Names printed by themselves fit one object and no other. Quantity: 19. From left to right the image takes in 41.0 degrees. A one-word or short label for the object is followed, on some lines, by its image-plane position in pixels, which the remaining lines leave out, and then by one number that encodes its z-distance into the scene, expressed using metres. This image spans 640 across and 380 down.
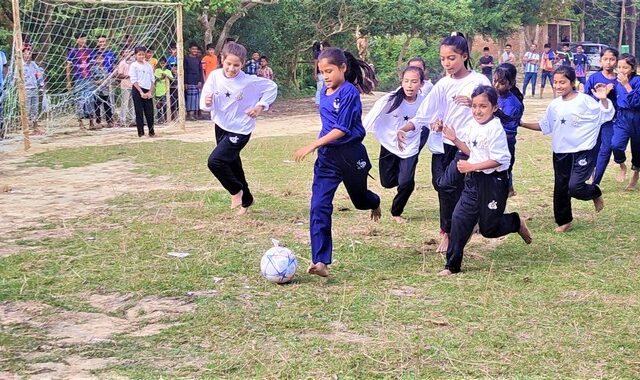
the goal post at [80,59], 14.56
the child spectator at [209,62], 18.36
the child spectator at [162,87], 16.84
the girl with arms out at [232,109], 7.58
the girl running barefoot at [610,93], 8.54
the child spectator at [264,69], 20.23
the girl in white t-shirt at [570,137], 6.96
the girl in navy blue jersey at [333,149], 5.42
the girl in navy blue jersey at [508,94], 7.03
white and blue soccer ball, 5.27
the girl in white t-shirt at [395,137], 7.22
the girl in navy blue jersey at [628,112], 8.63
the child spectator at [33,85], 14.27
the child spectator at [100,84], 15.64
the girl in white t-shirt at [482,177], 5.47
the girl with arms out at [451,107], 5.95
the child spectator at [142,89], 14.19
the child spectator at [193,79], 17.84
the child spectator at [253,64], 19.67
